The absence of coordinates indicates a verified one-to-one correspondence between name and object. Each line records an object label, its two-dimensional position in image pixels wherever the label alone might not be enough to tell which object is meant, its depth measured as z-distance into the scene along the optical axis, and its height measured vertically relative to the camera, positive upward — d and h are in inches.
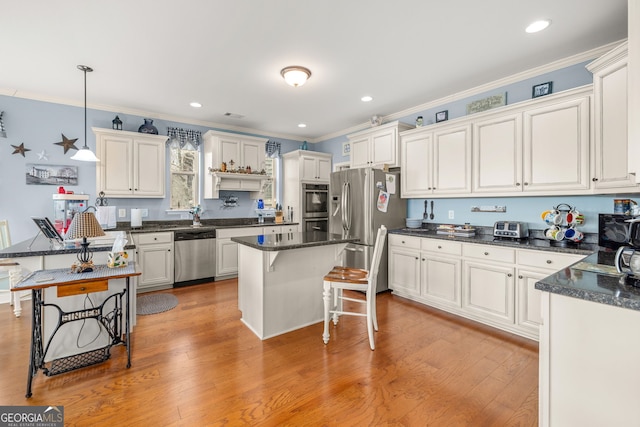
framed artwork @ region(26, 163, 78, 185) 152.7 +20.2
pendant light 122.6 +25.5
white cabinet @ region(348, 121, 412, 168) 167.6 +41.3
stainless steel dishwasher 171.5 -26.3
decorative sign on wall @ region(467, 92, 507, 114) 134.2 +52.9
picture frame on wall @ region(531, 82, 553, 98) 119.6 +52.0
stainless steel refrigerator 160.6 +2.1
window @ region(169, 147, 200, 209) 193.8 +23.8
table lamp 79.3 -4.7
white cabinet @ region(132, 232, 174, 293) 160.4 -26.4
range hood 194.7 +21.3
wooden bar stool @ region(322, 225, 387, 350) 101.3 -25.0
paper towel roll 172.4 -3.2
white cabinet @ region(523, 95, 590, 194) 103.7 +25.6
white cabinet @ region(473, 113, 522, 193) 121.0 +26.1
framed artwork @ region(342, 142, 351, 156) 223.3 +50.0
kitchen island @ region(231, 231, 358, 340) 106.0 -25.0
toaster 121.2 -6.4
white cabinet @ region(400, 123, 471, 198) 139.2 +27.0
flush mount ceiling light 121.1 +58.3
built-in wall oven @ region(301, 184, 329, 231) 223.3 +5.1
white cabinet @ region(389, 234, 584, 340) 105.6 -27.1
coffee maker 52.4 -8.2
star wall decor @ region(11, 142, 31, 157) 149.0 +32.3
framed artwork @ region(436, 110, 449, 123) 155.9 +52.8
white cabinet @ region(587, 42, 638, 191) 84.3 +28.9
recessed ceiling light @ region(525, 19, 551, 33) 90.8 +60.0
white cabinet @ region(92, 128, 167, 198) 163.2 +28.5
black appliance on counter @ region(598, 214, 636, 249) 92.4 -5.0
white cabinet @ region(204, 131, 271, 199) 191.8 +34.1
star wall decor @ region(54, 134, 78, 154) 159.0 +37.7
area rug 135.2 -44.6
